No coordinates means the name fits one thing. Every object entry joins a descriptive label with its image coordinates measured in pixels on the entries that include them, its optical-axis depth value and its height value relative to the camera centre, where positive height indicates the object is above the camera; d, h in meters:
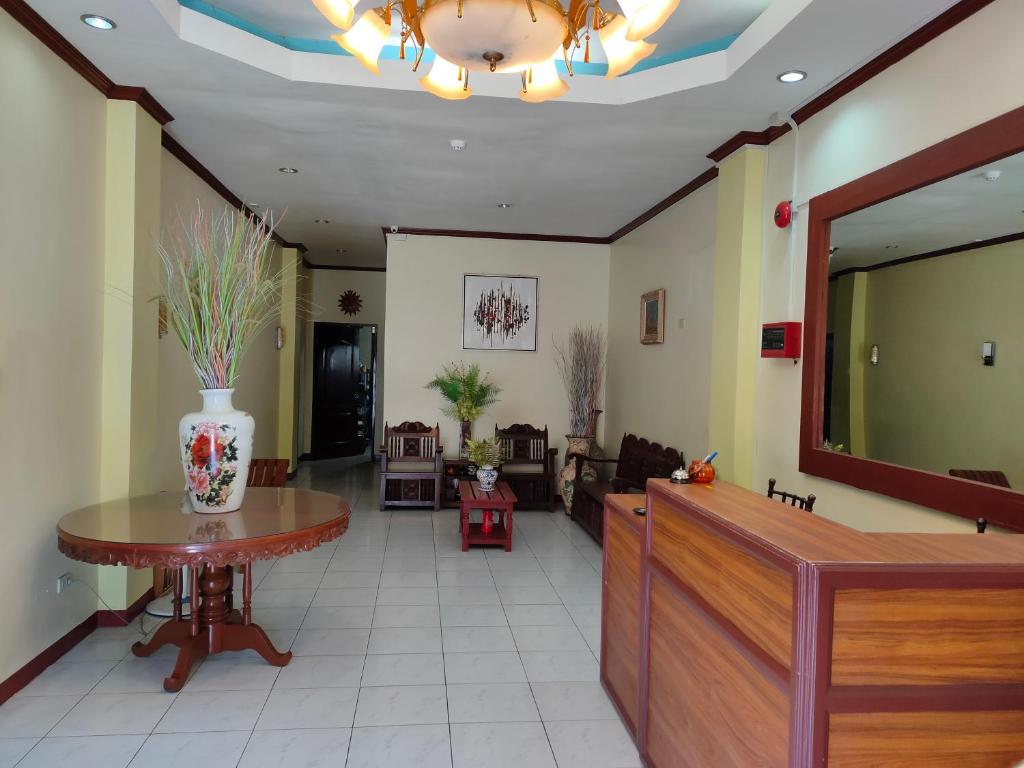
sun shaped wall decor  9.84 +1.02
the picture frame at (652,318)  5.67 +0.55
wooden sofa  5.25 -0.82
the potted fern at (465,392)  6.88 -0.17
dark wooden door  9.91 -0.20
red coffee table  5.34 -1.07
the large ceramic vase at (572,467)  6.62 -0.87
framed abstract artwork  7.23 +0.68
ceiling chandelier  1.71 +0.93
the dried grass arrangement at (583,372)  7.05 +0.07
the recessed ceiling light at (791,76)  3.15 +1.44
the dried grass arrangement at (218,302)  3.01 +0.30
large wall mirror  2.35 +0.23
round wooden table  2.60 -0.68
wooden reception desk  1.41 -0.57
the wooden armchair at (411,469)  6.76 -0.96
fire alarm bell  3.66 +0.92
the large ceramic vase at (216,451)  2.99 -0.36
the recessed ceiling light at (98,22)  2.86 +1.46
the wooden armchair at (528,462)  6.93 -0.89
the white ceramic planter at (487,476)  5.77 -0.85
